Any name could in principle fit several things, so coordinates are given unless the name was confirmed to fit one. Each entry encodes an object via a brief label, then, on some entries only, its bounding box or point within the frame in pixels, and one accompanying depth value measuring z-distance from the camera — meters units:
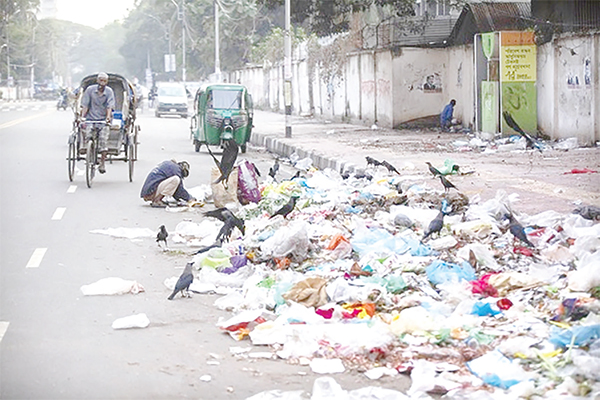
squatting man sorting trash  15.20
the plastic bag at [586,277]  8.02
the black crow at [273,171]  16.67
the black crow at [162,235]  11.23
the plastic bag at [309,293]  8.34
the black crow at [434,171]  16.03
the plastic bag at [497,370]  6.27
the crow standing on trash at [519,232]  9.82
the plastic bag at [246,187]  14.98
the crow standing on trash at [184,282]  8.74
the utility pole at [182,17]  72.56
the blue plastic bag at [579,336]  6.63
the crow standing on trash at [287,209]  12.04
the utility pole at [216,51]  50.96
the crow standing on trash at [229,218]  11.09
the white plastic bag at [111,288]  9.04
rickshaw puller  17.14
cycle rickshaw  17.20
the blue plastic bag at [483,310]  7.81
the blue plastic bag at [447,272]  8.95
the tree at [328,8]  32.75
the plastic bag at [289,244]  10.30
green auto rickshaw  25.48
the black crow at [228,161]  14.77
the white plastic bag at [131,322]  7.79
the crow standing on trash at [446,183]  13.59
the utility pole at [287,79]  29.65
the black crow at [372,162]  17.66
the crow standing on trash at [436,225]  10.45
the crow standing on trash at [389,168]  16.83
